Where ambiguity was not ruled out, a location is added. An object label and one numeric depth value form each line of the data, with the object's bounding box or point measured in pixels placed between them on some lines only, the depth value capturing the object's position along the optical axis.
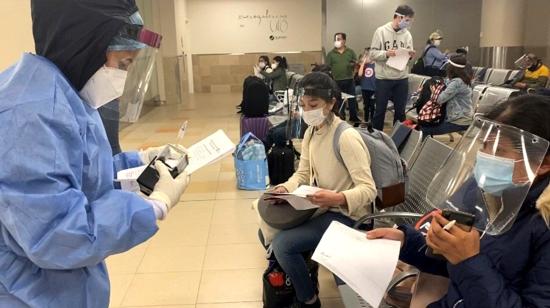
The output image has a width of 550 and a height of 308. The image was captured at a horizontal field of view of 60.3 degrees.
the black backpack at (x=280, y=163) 4.94
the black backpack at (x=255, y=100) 5.93
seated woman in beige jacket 2.37
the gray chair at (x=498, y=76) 8.15
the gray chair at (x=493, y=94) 5.00
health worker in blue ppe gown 1.07
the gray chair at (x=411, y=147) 2.98
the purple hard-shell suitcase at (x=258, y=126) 5.79
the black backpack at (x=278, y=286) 2.62
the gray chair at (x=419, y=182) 2.25
